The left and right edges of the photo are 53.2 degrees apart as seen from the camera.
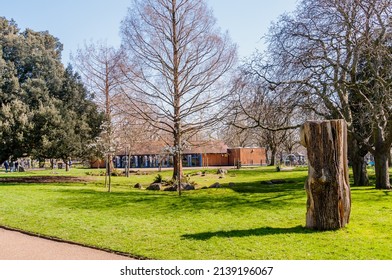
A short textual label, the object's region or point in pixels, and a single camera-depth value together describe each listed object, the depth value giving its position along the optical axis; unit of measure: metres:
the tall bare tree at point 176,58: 22.62
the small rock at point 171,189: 19.36
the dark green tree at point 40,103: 21.58
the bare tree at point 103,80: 31.72
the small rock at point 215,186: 19.33
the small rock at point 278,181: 22.93
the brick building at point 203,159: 54.25
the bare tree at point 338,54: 13.74
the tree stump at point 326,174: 8.00
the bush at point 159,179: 23.02
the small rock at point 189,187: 19.22
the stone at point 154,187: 19.78
